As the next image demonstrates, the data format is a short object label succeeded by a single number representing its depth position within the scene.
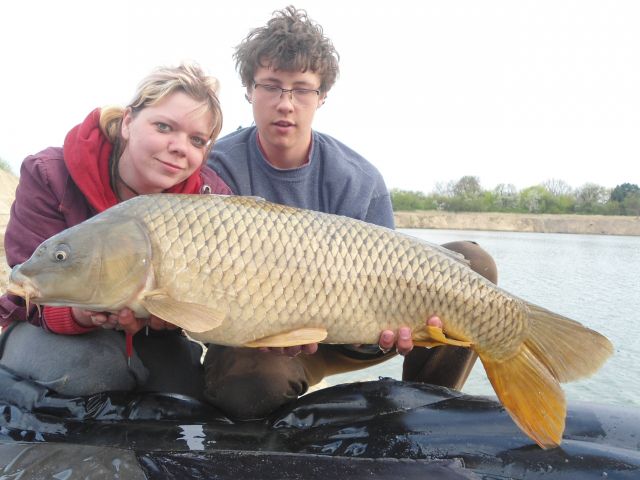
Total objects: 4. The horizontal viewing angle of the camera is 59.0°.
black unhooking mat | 1.12
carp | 1.38
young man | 2.15
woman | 1.68
